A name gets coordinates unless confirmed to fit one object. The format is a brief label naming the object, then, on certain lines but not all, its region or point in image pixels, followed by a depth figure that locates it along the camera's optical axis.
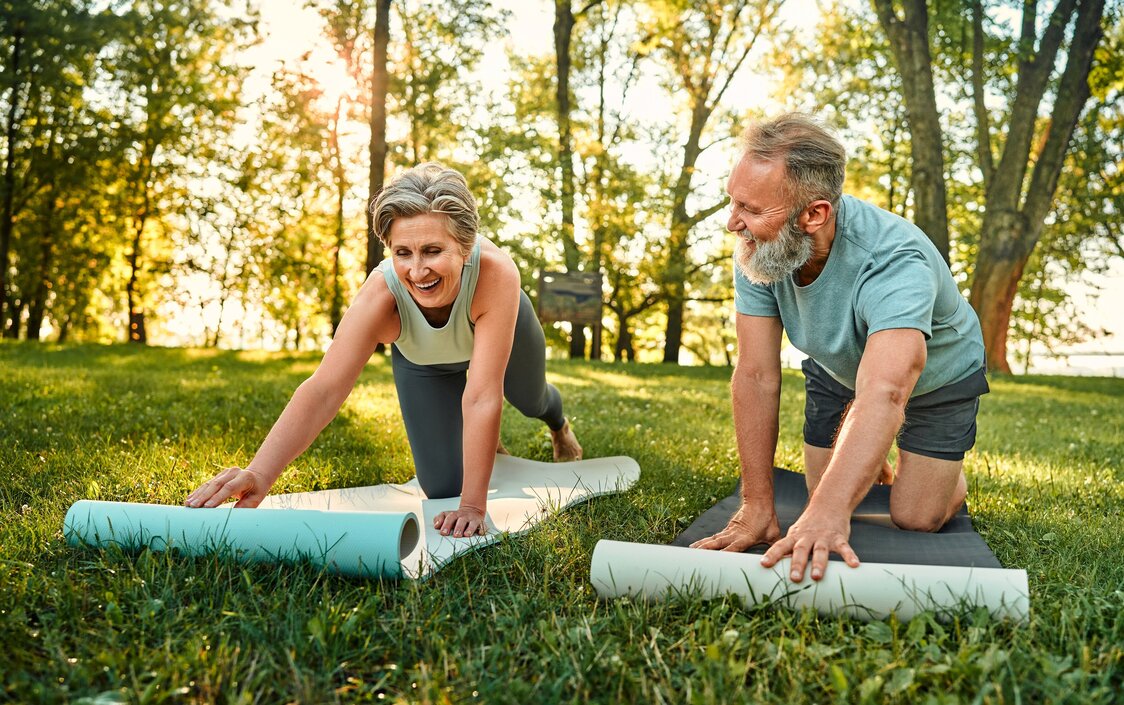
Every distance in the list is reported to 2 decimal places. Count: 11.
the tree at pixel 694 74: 21.52
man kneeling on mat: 2.53
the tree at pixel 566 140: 19.67
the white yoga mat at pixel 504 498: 3.00
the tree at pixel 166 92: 21.73
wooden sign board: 18.03
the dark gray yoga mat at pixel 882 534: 2.89
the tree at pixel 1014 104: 12.55
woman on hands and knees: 3.18
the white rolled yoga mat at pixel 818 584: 2.27
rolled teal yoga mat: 2.61
